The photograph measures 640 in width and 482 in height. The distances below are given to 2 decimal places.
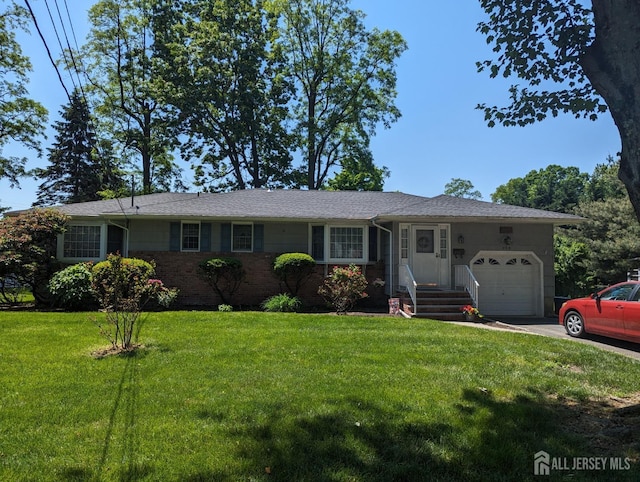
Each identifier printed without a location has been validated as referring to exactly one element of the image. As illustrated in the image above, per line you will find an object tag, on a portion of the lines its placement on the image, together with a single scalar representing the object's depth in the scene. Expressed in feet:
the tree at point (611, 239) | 68.28
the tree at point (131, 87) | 86.79
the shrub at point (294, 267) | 41.65
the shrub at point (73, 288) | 37.77
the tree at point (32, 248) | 38.47
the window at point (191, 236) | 44.65
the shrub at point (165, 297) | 39.55
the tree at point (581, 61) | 11.70
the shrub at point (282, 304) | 39.81
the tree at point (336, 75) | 95.86
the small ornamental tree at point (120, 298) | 22.02
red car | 25.89
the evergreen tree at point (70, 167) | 106.63
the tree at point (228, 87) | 87.15
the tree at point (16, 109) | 72.33
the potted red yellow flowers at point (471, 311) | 36.73
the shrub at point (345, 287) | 38.14
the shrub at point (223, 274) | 41.75
